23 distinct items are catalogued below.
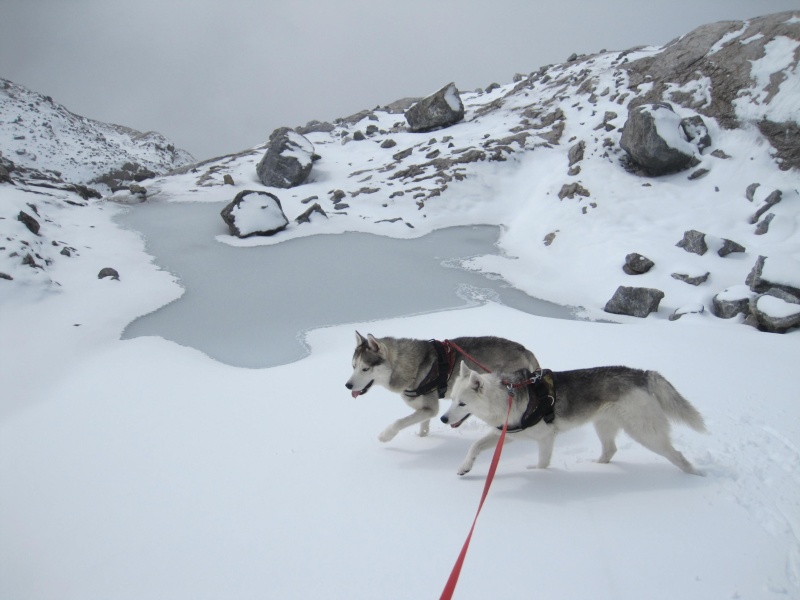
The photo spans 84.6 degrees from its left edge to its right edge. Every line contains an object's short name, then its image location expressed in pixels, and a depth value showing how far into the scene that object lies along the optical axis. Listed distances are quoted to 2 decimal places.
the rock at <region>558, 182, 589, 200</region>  20.58
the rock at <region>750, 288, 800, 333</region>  9.78
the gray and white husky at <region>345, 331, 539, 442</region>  5.38
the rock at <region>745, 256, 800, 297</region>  11.02
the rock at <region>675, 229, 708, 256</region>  14.93
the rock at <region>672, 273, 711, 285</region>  13.76
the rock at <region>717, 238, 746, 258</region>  14.67
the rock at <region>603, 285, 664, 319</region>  12.92
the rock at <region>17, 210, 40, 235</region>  14.54
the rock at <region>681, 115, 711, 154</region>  20.38
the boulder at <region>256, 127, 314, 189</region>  27.30
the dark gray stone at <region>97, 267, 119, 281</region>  13.75
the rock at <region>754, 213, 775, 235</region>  15.43
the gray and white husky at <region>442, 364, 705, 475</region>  4.07
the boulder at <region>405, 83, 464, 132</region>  34.19
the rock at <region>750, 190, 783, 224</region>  16.11
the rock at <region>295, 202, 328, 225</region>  21.52
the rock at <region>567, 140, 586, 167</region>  22.86
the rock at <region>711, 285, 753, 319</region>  11.51
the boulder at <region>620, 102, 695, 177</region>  19.53
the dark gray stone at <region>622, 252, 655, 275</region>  15.06
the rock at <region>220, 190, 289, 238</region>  19.94
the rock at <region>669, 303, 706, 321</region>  11.96
